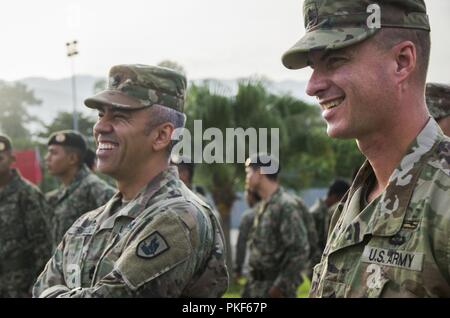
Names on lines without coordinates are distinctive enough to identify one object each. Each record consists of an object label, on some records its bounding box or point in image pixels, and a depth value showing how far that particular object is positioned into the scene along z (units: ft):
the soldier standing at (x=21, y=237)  22.15
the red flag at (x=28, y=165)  38.99
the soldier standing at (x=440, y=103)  11.74
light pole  51.43
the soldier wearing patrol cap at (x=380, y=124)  6.28
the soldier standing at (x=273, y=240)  24.49
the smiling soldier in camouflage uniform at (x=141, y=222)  9.21
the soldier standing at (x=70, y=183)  23.30
